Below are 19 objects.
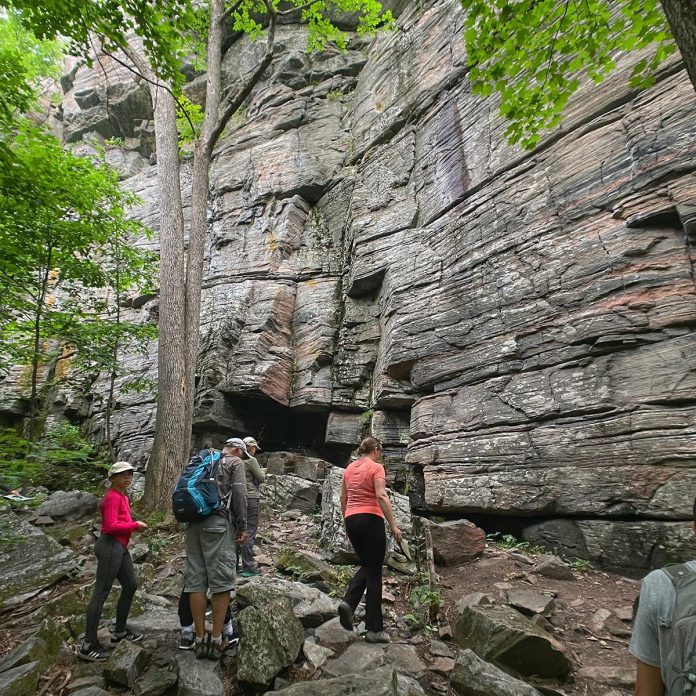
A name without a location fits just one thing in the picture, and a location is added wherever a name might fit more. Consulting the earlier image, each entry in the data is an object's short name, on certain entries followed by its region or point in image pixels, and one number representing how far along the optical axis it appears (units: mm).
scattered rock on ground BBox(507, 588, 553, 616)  4512
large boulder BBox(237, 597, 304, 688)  3291
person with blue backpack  3791
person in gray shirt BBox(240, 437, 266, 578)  5855
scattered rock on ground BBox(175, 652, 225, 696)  3152
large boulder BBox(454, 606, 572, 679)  3479
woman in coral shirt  4102
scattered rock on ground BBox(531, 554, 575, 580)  5711
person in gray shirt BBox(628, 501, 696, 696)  1564
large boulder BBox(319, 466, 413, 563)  6188
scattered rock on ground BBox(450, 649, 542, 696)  3008
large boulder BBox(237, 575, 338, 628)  4289
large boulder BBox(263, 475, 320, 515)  9453
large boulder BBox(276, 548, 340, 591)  5504
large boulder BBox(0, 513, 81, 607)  5234
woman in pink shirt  3859
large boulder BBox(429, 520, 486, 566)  6121
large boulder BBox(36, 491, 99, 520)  7805
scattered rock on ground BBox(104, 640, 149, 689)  3324
